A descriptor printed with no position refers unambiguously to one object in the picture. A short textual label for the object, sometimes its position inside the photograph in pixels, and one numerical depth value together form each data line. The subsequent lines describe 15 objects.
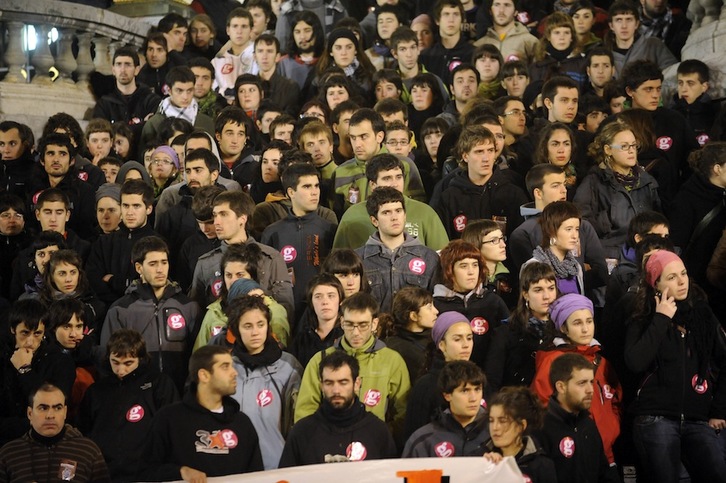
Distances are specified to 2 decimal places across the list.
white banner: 15.34
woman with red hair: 18.28
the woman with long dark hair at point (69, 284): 20.11
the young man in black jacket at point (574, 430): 16.00
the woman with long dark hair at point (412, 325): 17.80
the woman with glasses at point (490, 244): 19.28
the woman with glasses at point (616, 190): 21.02
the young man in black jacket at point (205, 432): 16.11
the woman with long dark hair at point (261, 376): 17.30
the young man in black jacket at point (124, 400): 17.73
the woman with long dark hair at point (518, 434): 15.49
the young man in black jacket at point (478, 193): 21.42
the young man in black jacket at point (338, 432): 16.05
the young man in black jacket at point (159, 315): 19.17
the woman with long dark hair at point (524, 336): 17.69
